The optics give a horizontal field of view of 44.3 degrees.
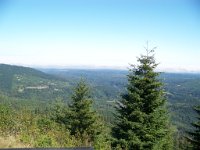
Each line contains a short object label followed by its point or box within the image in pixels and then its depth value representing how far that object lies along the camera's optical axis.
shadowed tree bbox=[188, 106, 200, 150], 21.10
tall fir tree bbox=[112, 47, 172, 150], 13.35
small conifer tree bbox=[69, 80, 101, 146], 19.78
